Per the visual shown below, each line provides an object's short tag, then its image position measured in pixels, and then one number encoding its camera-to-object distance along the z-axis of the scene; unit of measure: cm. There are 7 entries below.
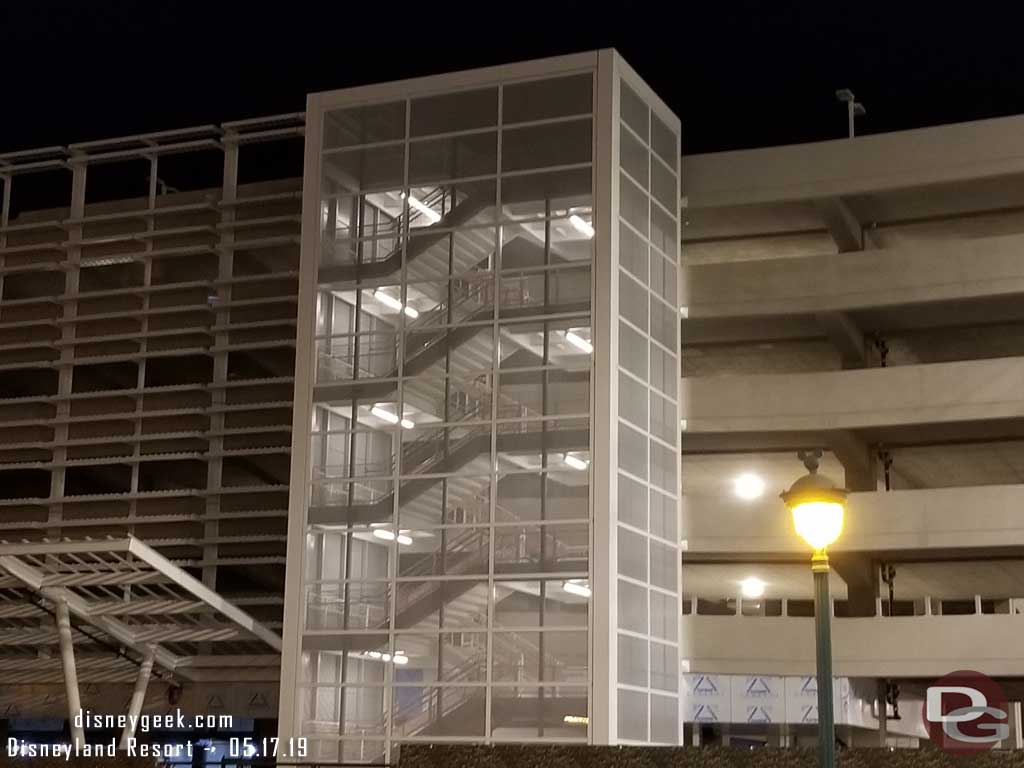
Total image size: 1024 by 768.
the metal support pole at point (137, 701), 3516
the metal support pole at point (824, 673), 1581
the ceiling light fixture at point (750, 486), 4269
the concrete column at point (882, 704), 3916
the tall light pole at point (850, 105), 4084
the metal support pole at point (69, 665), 3541
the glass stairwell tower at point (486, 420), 3356
